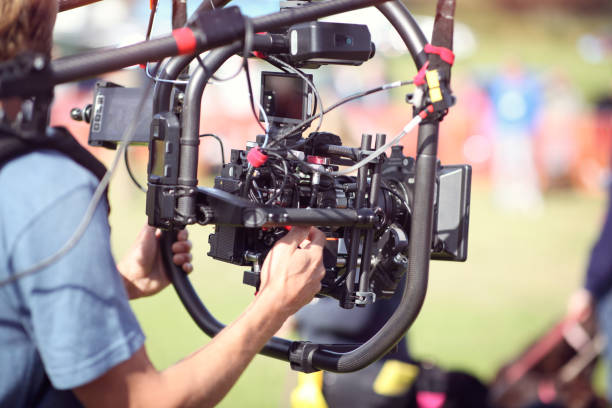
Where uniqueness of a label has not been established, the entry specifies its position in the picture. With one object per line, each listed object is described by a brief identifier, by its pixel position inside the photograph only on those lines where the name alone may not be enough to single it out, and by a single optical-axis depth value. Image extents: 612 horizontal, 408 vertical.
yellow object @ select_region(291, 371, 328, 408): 3.24
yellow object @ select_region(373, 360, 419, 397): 3.42
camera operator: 2.40
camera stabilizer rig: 2.58
